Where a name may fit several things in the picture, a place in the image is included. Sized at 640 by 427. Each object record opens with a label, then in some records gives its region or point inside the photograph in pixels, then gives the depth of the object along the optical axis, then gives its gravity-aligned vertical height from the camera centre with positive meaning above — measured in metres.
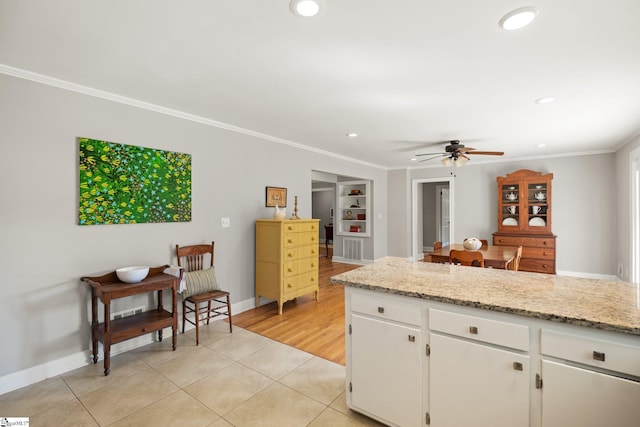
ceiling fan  4.07 +0.82
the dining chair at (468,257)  3.24 -0.48
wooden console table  2.37 -0.93
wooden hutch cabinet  5.46 -0.07
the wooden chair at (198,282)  3.12 -0.74
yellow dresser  3.76 -0.57
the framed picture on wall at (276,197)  4.22 +0.24
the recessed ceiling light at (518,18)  1.57 +1.06
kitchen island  1.23 -0.64
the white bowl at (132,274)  2.57 -0.52
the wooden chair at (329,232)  8.61 -0.53
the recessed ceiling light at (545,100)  2.80 +1.08
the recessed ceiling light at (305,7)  1.52 +1.07
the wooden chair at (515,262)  3.80 -0.60
